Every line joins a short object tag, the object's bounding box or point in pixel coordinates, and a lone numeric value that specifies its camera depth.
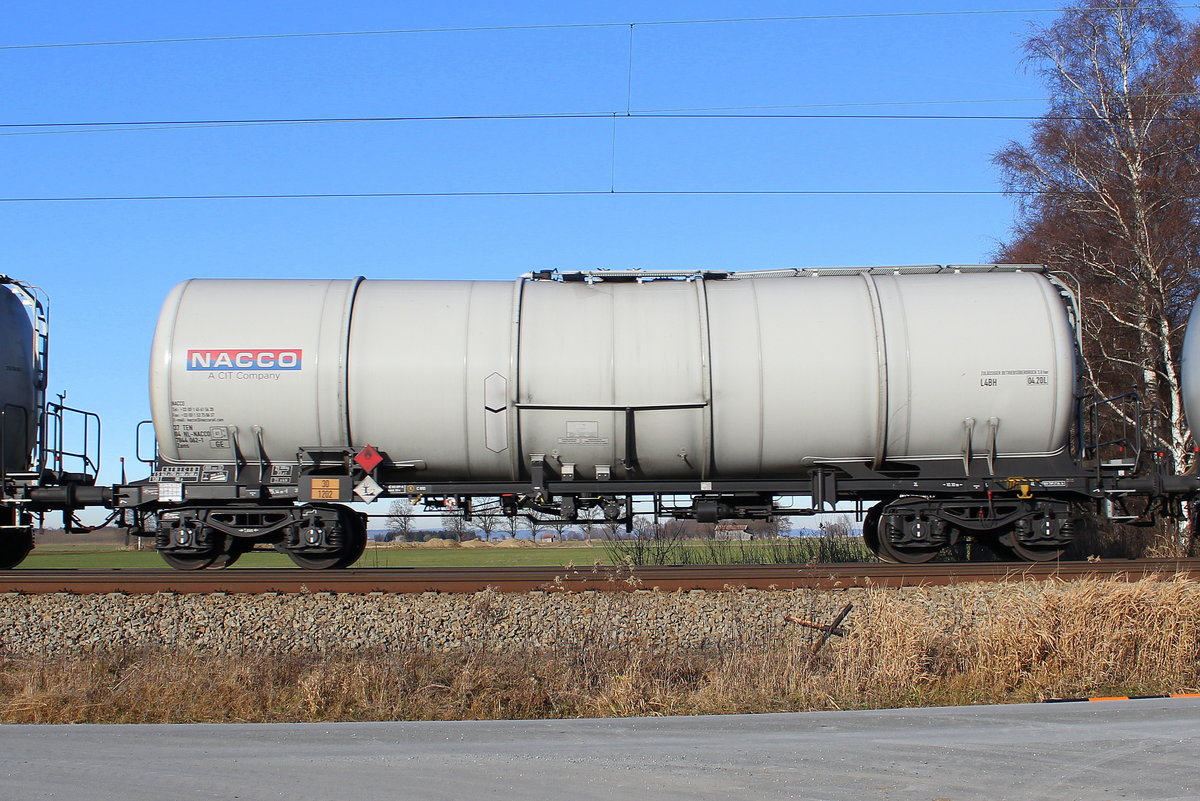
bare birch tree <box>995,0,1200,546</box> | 20.86
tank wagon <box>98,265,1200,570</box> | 11.69
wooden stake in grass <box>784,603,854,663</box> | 8.87
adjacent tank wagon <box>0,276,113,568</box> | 12.59
